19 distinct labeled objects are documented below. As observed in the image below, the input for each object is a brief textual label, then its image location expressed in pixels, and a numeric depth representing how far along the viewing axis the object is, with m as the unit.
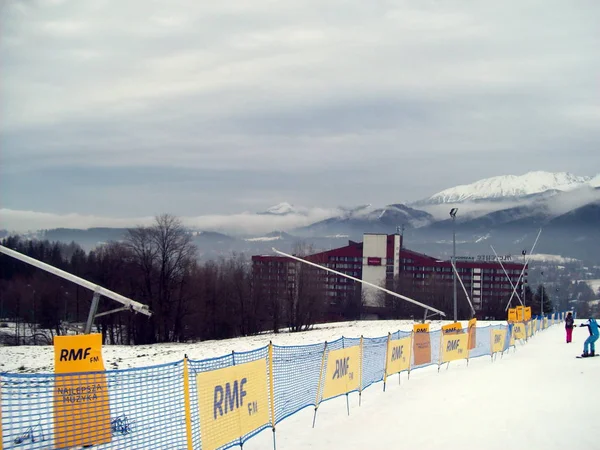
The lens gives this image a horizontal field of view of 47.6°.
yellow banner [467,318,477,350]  27.02
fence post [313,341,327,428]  13.61
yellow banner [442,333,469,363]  24.08
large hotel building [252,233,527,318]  136.62
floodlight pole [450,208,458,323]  42.85
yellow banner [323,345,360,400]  14.11
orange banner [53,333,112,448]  9.38
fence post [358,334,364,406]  15.85
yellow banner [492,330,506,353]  29.10
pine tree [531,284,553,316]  127.73
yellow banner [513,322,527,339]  37.72
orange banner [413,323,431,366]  21.95
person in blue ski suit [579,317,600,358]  25.34
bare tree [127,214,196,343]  69.25
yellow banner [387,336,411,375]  18.92
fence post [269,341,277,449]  11.64
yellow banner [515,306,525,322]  42.22
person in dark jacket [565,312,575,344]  35.00
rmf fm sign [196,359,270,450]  9.73
